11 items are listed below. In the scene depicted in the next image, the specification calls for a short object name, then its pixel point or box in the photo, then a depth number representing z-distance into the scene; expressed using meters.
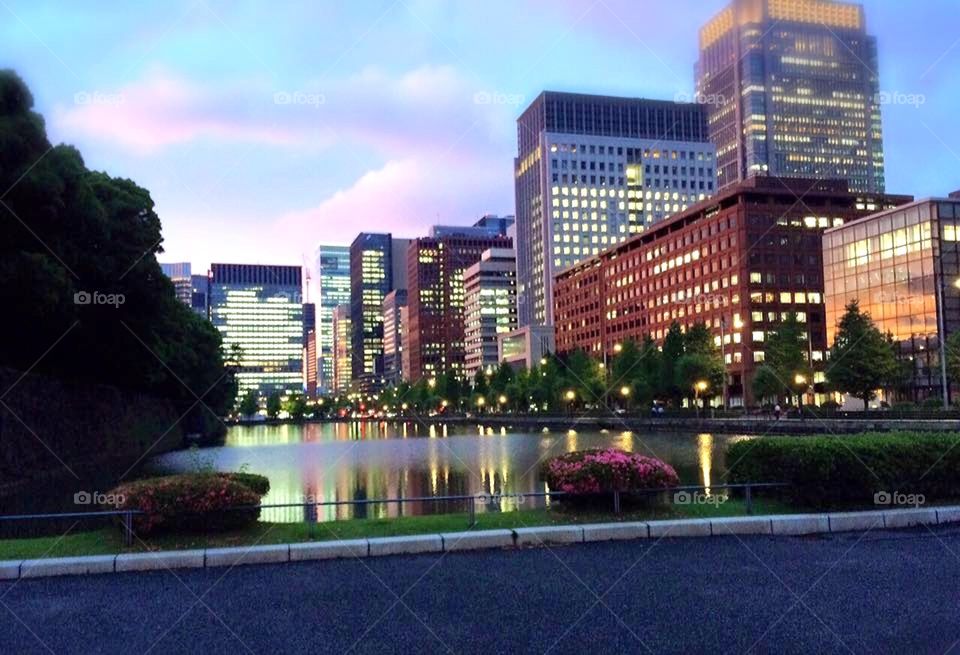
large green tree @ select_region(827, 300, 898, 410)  86.88
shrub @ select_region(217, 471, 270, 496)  18.80
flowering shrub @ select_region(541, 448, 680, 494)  18.52
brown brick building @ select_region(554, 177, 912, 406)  149.00
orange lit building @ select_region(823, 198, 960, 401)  109.69
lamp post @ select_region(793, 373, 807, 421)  98.81
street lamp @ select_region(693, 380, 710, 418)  110.68
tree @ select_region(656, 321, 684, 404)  114.94
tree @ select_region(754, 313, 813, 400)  99.69
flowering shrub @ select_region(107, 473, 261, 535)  16.17
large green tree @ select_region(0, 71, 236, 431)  34.62
